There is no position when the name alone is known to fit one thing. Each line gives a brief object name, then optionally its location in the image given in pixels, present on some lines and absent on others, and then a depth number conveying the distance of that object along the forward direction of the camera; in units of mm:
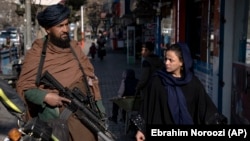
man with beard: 3578
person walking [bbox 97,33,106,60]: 26556
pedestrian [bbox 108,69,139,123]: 8133
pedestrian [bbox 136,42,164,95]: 6841
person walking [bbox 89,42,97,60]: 26809
